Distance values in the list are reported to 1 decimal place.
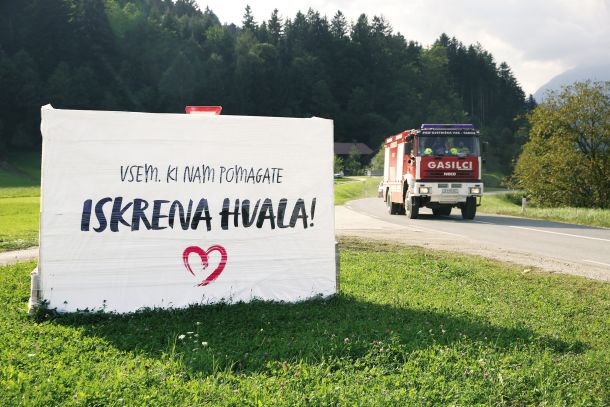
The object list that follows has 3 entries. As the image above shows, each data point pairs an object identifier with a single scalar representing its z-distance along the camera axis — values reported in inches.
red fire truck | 825.5
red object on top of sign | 300.8
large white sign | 258.8
